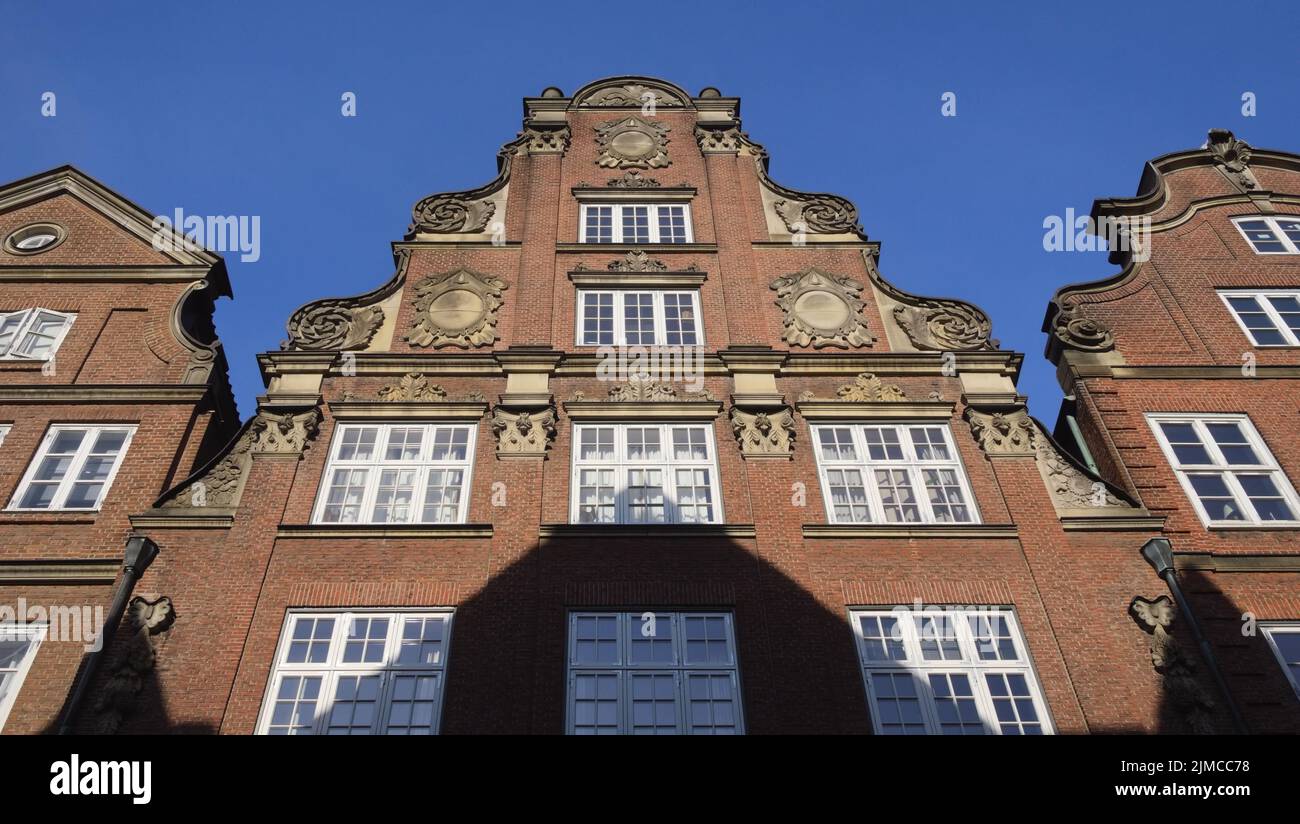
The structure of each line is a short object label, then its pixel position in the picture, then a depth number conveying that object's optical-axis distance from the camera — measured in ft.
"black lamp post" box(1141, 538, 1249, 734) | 41.24
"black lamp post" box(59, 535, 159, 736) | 38.83
